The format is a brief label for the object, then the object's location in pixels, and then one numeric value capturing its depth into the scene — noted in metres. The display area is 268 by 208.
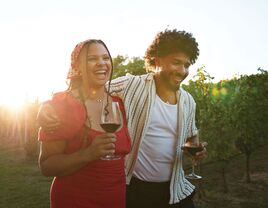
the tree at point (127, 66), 40.00
